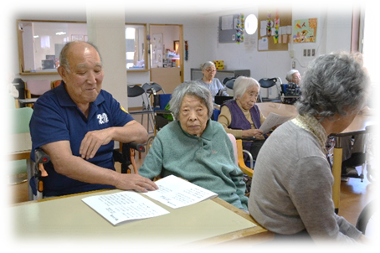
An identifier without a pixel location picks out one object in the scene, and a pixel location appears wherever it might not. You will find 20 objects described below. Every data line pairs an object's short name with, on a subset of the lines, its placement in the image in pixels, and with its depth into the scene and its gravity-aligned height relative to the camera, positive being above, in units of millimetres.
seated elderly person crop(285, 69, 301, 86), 5466 -42
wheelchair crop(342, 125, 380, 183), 3742 -894
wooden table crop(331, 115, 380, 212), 2865 -642
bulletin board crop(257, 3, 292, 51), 7441 +980
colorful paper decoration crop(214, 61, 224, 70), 9674 +227
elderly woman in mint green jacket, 1737 -378
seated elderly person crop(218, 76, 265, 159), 3101 -348
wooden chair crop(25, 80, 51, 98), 8125 -258
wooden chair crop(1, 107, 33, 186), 2455 -440
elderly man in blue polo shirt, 1528 -253
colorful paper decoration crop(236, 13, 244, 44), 8656 +1072
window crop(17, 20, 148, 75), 8281 +803
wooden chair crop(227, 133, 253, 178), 2295 -571
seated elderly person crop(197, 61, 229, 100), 5512 -36
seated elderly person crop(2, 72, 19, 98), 5036 -201
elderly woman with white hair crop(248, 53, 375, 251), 1032 -256
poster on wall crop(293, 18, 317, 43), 6973 +835
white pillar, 3617 +355
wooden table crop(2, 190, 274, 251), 1008 -460
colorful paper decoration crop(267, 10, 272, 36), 7773 +1091
